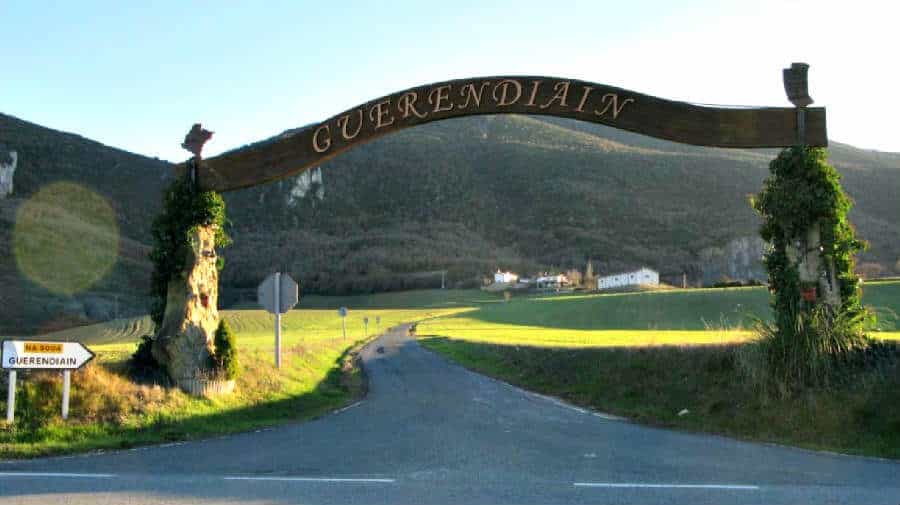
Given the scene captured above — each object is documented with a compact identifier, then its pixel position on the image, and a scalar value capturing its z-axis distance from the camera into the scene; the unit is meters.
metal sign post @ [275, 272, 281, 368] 17.00
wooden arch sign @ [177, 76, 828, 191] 12.67
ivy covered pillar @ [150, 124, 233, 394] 13.21
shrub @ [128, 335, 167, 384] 13.06
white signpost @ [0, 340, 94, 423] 10.88
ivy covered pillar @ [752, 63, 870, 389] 11.32
